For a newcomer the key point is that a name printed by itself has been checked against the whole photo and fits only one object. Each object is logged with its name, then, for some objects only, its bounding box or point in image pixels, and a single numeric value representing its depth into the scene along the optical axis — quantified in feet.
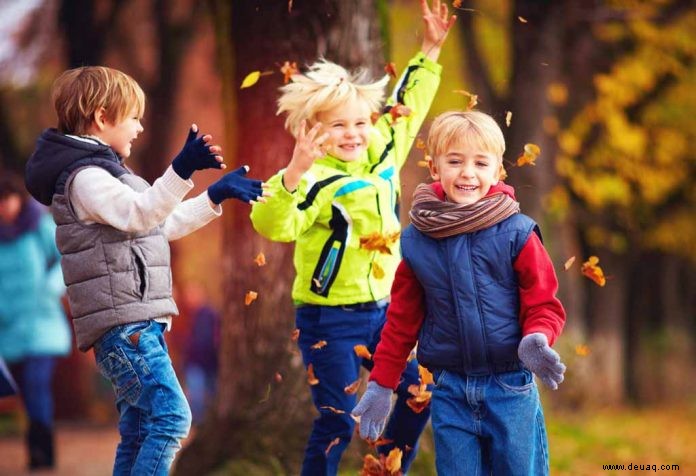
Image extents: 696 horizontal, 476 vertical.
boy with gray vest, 28.07
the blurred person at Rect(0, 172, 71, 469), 54.08
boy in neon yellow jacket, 34.01
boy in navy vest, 27.32
